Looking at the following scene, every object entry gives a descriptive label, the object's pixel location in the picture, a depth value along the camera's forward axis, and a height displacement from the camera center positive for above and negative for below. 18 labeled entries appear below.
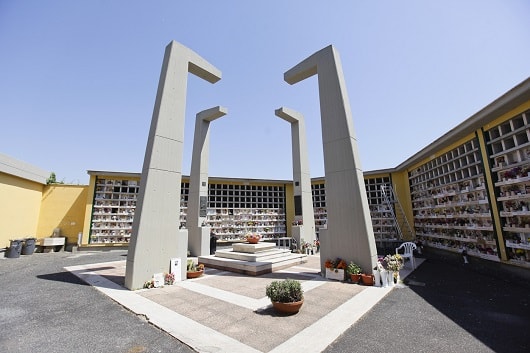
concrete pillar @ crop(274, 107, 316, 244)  14.00 +2.40
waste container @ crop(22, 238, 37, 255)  13.31 -1.19
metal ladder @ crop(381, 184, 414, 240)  14.25 +0.60
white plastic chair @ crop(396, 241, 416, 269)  9.42 -1.64
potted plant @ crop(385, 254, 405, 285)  7.20 -1.59
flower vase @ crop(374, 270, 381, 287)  7.10 -1.91
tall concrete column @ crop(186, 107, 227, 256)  12.50 +1.96
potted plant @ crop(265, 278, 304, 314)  4.89 -1.62
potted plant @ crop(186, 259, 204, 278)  8.11 -1.71
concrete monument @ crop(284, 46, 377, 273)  7.68 +1.27
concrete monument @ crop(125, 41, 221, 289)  7.02 +1.11
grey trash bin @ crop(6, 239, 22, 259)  12.32 -1.21
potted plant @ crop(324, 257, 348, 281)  7.73 -1.71
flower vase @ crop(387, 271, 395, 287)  7.14 -1.90
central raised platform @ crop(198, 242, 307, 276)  9.07 -1.71
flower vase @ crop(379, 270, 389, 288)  7.07 -1.87
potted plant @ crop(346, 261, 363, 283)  7.41 -1.75
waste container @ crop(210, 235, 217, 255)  13.30 -1.35
